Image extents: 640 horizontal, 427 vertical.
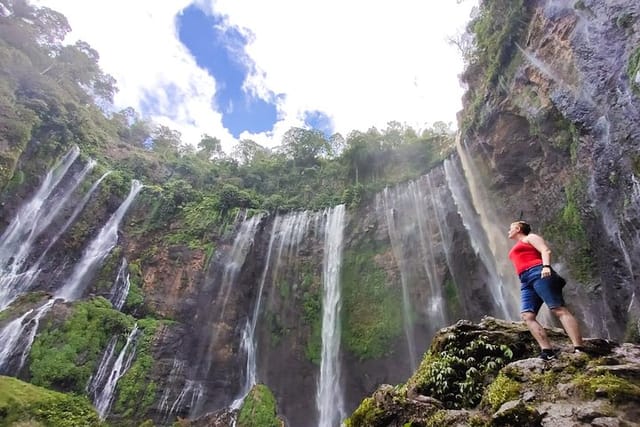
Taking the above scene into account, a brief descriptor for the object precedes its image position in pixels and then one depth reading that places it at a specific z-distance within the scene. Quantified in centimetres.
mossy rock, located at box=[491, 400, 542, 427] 246
